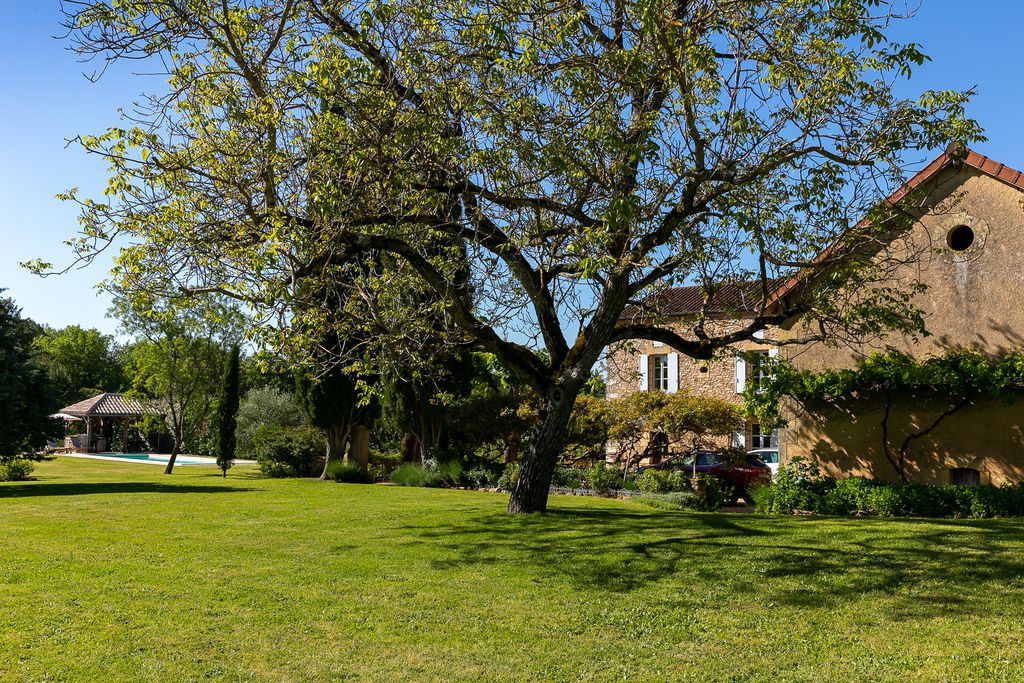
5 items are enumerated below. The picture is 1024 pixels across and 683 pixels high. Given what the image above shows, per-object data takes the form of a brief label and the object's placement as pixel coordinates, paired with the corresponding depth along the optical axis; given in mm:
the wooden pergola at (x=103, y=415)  49062
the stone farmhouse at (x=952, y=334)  16109
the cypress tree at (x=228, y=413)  30469
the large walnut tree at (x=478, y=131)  10320
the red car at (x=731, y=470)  21766
